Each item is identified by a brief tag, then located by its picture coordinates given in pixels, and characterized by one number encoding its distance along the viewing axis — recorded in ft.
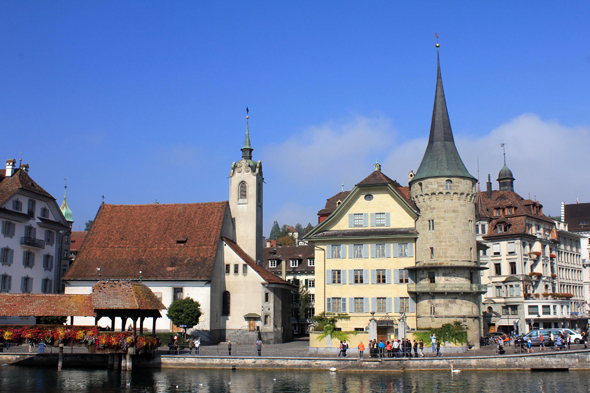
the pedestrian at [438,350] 141.28
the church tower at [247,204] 227.81
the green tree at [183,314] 184.14
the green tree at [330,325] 150.51
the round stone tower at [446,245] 166.50
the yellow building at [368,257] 175.63
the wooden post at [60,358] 138.99
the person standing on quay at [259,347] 145.83
